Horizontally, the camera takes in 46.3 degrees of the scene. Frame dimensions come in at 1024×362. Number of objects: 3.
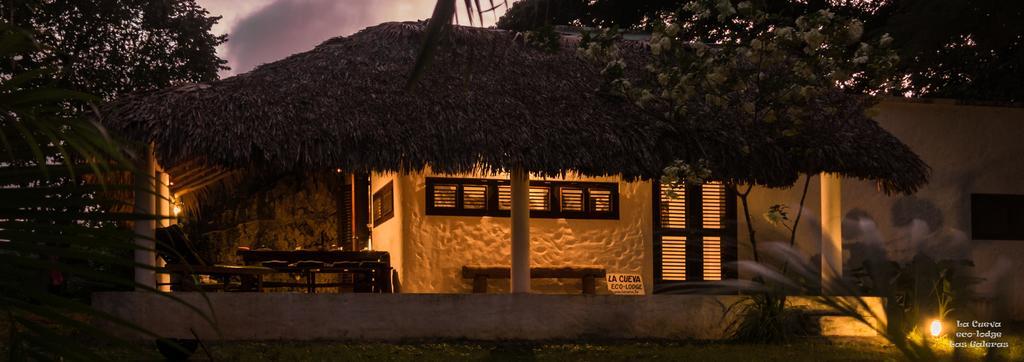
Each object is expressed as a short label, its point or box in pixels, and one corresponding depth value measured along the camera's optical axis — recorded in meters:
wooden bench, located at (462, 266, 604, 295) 11.95
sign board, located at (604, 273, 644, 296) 12.45
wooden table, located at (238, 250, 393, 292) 10.98
